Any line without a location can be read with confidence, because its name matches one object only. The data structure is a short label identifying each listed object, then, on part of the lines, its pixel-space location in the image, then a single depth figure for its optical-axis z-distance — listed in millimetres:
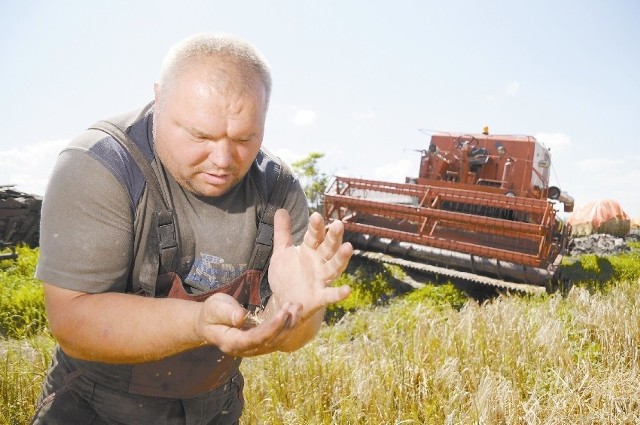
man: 1225
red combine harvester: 7105
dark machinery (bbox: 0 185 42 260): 8727
